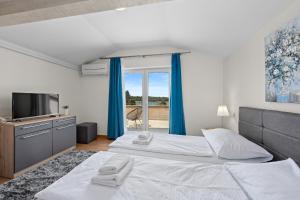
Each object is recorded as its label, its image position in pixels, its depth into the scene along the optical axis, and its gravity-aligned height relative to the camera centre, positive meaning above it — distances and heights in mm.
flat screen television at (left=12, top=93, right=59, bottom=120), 2684 -83
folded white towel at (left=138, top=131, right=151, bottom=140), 2479 -560
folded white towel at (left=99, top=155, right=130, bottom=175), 1351 -583
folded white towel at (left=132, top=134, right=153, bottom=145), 2369 -620
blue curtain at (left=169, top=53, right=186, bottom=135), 4041 -5
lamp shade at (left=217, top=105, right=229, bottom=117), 3229 -208
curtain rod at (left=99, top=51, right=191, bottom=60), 4094 +1251
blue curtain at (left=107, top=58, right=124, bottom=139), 4414 -38
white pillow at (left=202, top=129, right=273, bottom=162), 1788 -569
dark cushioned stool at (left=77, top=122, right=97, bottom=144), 4125 -854
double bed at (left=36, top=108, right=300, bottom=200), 1126 -669
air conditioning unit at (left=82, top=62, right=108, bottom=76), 4488 +914
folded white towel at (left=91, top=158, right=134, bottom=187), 1266 -642
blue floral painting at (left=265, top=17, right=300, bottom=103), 1511 +397
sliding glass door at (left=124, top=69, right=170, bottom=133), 4480 +79
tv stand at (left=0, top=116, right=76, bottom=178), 2408 -725
